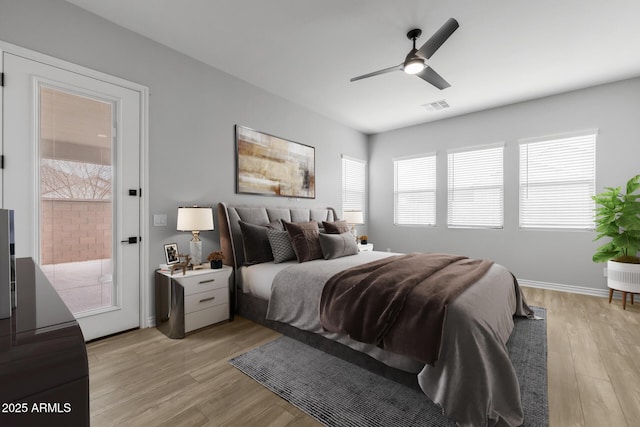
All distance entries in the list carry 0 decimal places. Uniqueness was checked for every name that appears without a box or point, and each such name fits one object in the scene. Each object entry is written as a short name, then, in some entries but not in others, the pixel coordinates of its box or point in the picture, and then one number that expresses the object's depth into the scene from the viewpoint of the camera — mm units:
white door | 2229
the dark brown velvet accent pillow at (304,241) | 3201
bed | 1535
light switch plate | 2957
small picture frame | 2974
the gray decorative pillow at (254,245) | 3234
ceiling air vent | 4547
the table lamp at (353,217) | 5162
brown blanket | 1716
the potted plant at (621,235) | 3420
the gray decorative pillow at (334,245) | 3324
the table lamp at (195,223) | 2900
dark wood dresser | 436
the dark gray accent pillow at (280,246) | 3230
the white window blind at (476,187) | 4812
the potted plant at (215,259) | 2998
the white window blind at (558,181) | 4117
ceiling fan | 2377
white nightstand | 2670
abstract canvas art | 3812
